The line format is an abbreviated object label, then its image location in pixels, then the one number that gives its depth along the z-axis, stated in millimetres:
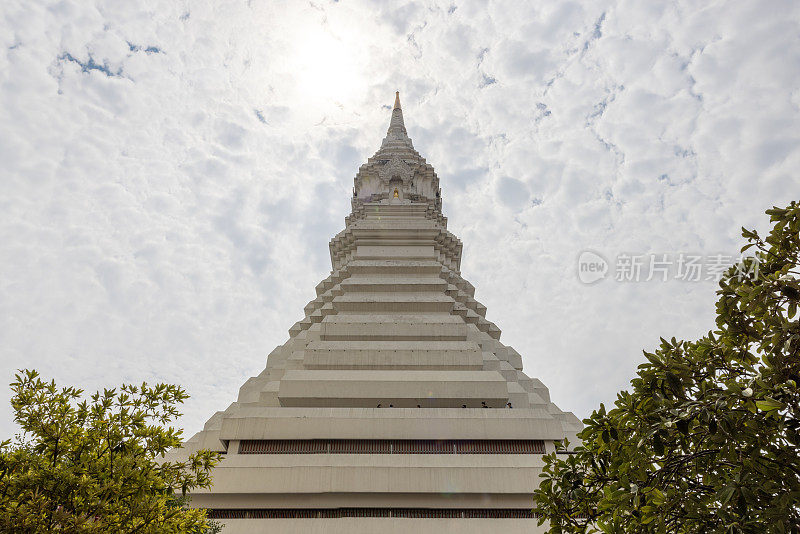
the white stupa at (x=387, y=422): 20359
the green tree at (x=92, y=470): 7836
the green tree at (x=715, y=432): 6219
